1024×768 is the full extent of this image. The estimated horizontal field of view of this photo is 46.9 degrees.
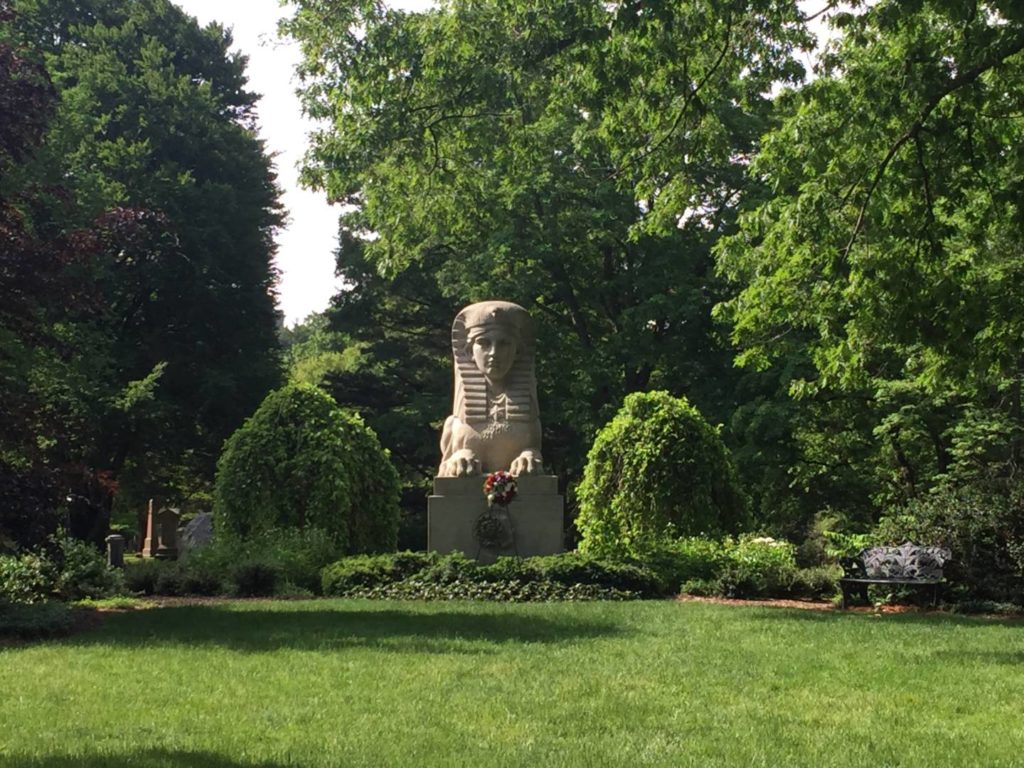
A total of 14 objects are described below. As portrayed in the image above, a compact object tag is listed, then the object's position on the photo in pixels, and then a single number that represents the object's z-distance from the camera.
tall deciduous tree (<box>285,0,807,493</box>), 10.82
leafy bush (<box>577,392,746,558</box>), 18.22
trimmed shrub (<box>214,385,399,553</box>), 19.45
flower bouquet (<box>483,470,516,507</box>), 16.95
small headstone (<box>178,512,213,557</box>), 30.16
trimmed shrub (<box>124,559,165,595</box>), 16.36
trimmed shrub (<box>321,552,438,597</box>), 15.91
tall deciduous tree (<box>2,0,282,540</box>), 27.94
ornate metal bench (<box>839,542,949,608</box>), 14.27
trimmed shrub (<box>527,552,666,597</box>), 15.33
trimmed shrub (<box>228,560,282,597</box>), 15.81
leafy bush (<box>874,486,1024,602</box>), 14.41
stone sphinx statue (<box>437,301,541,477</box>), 18.23
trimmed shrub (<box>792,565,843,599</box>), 15.81
